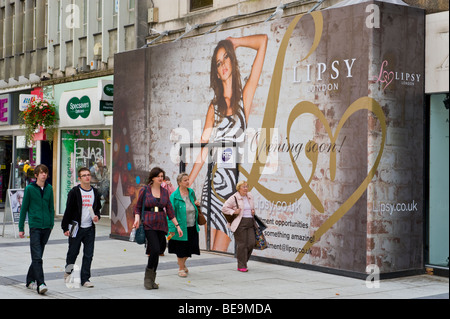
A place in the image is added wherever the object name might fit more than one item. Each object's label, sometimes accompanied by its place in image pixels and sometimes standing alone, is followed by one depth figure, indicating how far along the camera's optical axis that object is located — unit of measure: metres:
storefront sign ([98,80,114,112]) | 20.00
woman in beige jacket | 12.48
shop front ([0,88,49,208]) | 25.09
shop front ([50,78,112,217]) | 21.70
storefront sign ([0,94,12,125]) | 27.06
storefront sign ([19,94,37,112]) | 24.72
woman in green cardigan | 11.91
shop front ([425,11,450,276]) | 12.03
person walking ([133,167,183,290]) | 10.55
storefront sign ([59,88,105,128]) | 21.48
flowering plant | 23.72
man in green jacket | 10.23
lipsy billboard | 11.67
